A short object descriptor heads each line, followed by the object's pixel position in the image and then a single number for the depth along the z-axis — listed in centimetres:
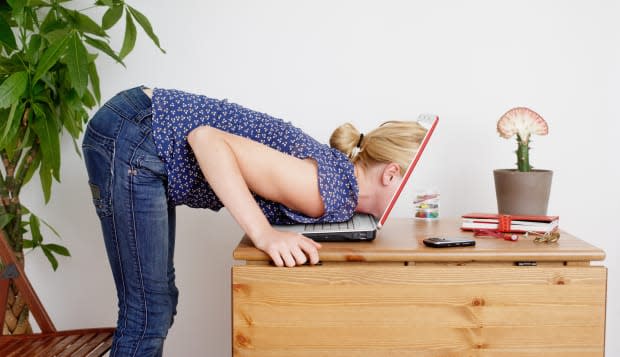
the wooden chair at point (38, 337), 156
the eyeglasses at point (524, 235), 150
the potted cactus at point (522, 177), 183
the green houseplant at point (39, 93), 170
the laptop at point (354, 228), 148
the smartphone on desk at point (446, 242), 143
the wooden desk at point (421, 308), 136
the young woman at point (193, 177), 138
